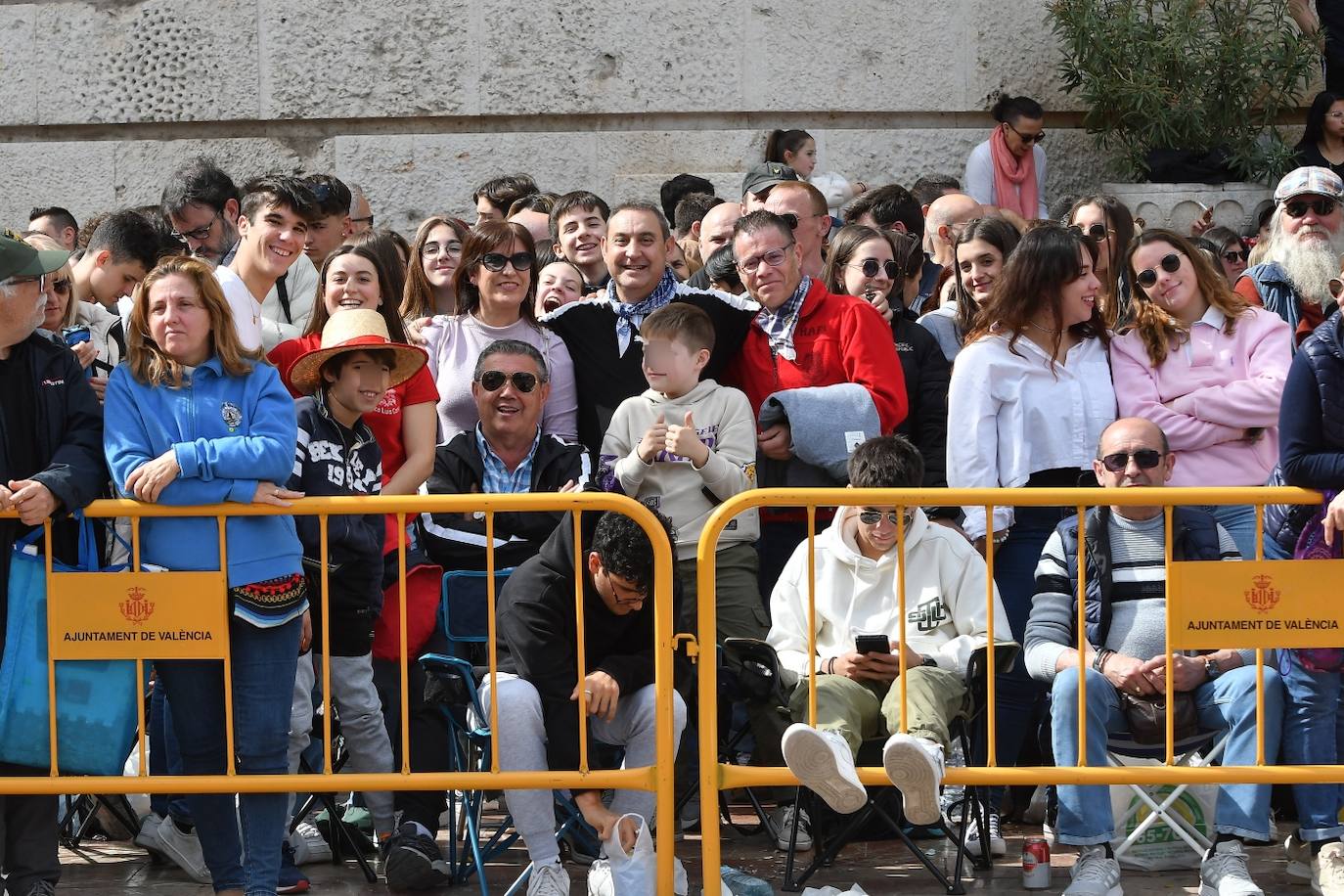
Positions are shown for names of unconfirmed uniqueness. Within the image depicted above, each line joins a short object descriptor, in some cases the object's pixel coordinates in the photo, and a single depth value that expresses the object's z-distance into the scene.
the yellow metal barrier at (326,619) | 9.97
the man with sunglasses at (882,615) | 10.95
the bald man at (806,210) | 14.52
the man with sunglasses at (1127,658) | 10.62
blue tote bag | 9.98
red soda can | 10.91
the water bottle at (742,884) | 10.62
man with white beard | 14.11
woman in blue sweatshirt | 10.01
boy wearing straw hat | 10.94
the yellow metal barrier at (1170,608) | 10.08
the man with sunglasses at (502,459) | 11.94
